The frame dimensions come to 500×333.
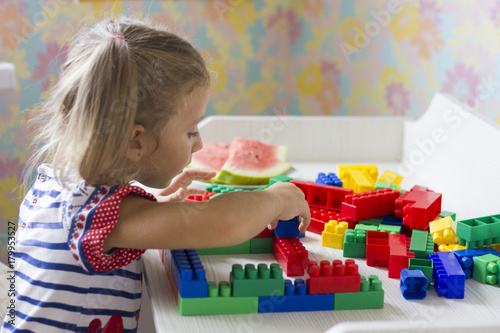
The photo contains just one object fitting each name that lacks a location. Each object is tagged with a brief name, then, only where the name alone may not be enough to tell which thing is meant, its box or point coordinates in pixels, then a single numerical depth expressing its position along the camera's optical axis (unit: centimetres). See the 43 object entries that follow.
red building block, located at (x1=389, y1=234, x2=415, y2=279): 143
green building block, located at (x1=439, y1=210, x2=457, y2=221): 163
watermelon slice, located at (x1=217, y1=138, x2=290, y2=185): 183
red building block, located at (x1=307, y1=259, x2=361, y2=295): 134
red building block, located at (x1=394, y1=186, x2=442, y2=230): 154
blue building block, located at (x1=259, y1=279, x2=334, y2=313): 133
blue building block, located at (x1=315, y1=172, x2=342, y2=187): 175
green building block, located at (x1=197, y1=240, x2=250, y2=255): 148
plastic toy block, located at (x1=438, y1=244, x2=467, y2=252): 150
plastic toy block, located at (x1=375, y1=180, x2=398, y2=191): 172
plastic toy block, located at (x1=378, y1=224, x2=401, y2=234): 153
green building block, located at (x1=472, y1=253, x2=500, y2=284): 142
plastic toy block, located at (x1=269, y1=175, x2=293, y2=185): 174
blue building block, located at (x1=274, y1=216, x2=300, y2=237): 148
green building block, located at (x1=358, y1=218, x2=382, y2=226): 159
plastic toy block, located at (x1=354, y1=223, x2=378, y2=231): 153
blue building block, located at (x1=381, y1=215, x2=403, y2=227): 158
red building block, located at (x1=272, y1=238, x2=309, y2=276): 142
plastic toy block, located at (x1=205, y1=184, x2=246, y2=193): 173
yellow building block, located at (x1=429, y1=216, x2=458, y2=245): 151
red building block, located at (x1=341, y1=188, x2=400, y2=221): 158
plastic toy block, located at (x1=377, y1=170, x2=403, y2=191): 179
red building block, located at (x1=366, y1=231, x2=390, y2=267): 147
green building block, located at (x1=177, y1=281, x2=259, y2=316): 131
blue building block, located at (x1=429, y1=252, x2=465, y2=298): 138
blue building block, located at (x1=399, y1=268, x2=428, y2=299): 137
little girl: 133
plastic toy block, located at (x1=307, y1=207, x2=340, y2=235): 160
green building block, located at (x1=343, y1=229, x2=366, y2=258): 150
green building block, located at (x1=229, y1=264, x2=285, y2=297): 132
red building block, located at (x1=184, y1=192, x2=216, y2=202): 163
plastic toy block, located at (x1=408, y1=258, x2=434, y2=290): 140
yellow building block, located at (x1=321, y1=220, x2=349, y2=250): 154
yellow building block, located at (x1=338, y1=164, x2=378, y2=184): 180
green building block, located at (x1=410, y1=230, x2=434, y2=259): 146
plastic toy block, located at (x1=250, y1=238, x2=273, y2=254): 149
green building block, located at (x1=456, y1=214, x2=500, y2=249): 148
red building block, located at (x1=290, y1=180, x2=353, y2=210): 165
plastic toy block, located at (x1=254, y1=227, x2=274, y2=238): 149
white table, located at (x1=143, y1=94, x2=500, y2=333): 132
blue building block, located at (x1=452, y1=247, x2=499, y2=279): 144
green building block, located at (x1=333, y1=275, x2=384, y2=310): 134
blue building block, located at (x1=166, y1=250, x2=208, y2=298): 131
